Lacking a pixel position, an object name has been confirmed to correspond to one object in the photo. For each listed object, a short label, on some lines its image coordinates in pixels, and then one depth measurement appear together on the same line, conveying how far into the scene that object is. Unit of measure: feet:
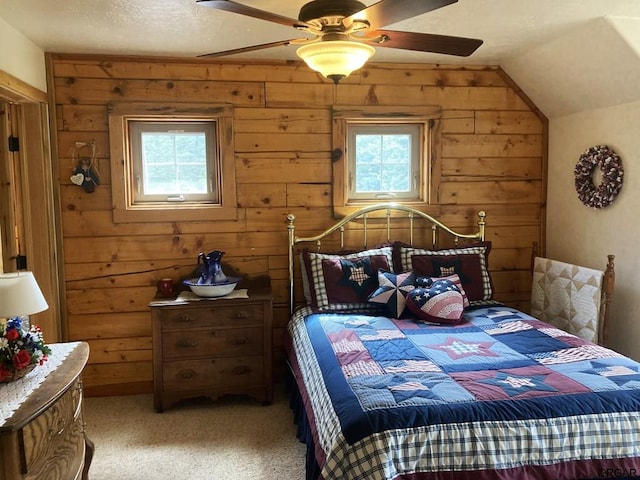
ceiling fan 5.79
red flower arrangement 6.43
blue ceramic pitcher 11.04
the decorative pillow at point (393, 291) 10.51
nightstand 10.68
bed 6.06
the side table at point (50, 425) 5.49
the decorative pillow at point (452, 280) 10.71
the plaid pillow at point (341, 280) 10.94
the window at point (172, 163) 11.39
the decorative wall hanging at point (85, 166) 11.11
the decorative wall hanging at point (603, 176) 10.62
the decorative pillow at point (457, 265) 11.35
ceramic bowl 10.83
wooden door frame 10.48
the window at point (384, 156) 12.16
